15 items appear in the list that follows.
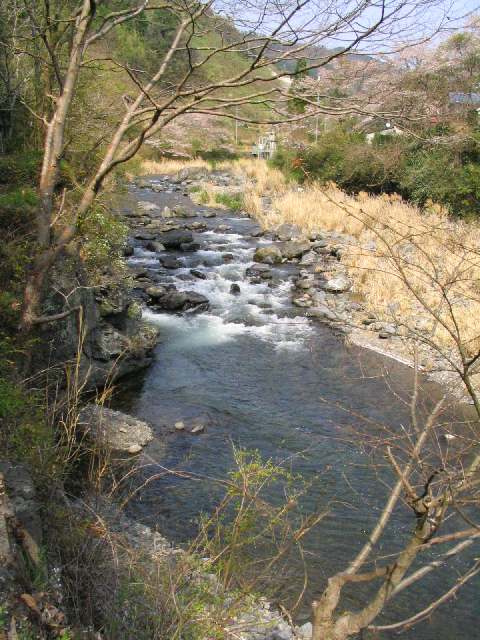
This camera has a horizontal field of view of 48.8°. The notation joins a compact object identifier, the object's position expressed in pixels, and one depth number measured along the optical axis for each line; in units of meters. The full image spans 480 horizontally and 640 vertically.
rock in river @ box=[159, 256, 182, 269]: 12.41
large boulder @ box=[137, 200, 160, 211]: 18.65
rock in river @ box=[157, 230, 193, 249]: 14.10
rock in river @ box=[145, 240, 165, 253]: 13.84
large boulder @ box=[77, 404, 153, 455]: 5.78
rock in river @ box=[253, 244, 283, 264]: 13.35
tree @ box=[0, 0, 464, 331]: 3.04
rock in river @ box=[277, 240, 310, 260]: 13.78
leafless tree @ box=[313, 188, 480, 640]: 2.10
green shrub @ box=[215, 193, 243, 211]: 19.77
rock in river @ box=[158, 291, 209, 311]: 10.21
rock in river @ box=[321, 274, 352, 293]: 11.32
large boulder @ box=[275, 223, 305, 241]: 15.38
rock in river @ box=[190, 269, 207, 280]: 11.88
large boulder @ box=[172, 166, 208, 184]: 26.39
